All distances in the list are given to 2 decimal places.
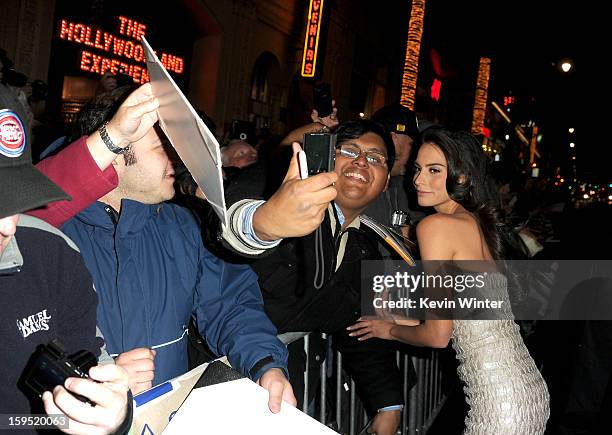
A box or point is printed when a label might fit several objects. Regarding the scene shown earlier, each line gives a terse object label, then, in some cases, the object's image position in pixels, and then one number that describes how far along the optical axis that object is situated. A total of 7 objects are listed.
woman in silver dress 2.96
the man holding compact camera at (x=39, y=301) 1.18
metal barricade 3.18
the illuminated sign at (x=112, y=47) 10.18
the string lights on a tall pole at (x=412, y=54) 14.15
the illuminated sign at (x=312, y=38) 14.57
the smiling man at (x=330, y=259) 1.80
